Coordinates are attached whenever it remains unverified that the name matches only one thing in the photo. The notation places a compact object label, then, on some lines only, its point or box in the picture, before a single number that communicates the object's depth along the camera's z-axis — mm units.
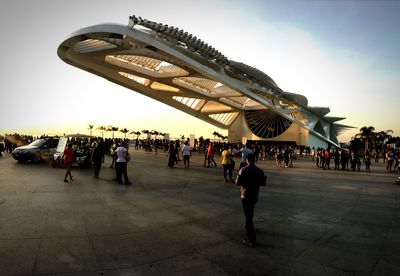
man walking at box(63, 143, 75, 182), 11026
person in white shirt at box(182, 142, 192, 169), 17812
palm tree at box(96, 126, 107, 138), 92094
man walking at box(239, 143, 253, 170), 11554
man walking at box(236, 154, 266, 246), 4988
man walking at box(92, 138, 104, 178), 12125
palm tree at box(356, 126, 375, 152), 72619
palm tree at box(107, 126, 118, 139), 92762
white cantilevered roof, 26391
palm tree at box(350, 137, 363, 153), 78000
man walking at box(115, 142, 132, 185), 10680
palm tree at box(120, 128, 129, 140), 97862
